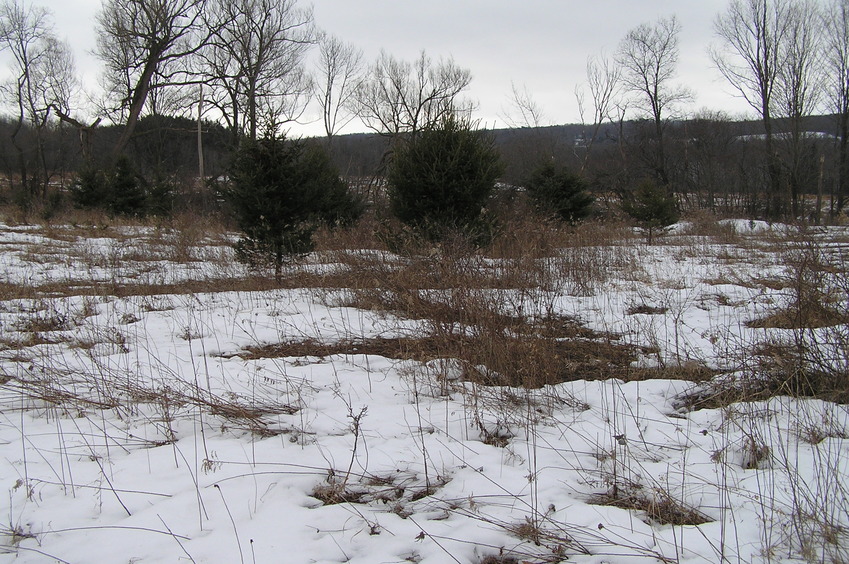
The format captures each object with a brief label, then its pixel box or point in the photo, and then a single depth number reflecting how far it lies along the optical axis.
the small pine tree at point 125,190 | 19.06
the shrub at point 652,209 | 14.99
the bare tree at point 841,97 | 26.67
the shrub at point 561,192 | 15.57
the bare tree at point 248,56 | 26.92
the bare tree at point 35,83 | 28.14
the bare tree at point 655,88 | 32.81
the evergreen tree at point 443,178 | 9.16
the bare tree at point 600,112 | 33.44
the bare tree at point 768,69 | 27.53
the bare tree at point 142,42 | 23.97
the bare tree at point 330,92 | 33.53
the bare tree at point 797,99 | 26.80
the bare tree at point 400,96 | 31.31
